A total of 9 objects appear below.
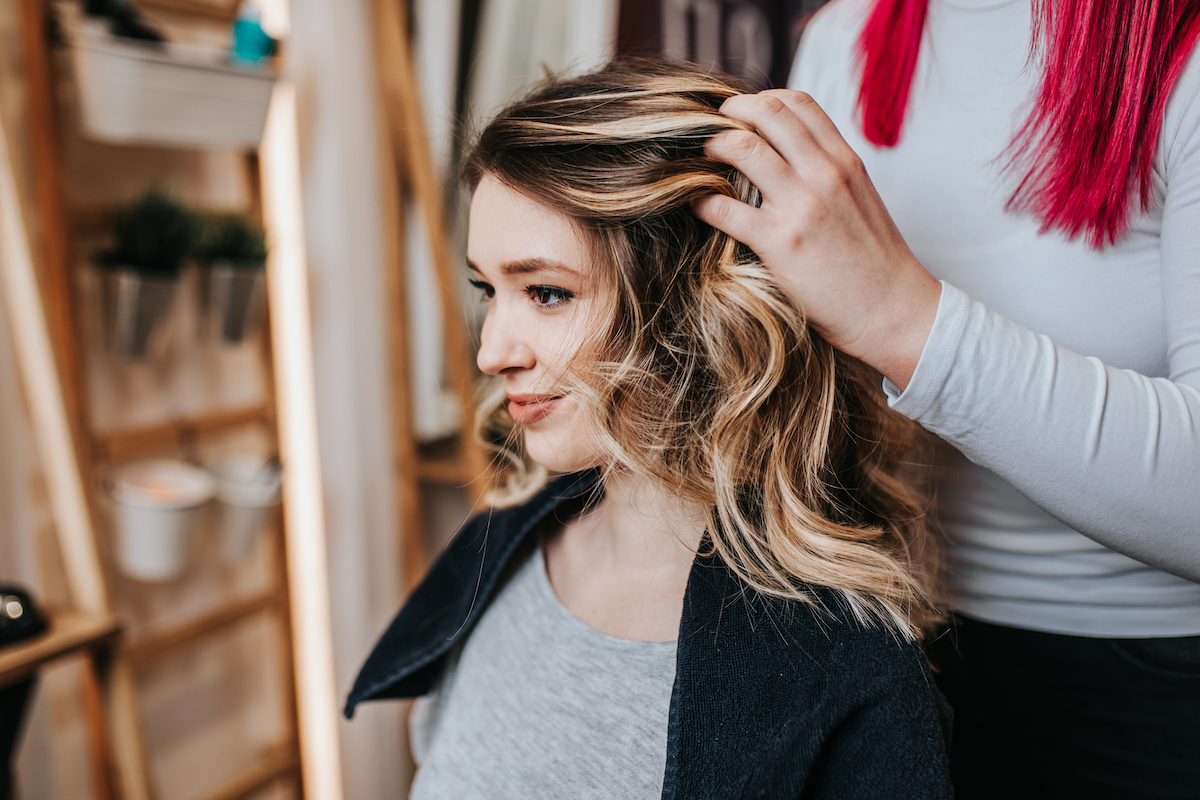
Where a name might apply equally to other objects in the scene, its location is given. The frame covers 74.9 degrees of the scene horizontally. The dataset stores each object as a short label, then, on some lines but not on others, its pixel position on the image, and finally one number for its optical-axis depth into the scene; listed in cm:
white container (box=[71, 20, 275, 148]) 117
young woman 63
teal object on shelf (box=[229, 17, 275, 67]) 136
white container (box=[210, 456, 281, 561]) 148
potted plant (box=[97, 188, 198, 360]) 126
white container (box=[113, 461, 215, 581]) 131
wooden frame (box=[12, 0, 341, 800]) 113
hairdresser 53
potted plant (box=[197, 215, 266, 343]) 139
